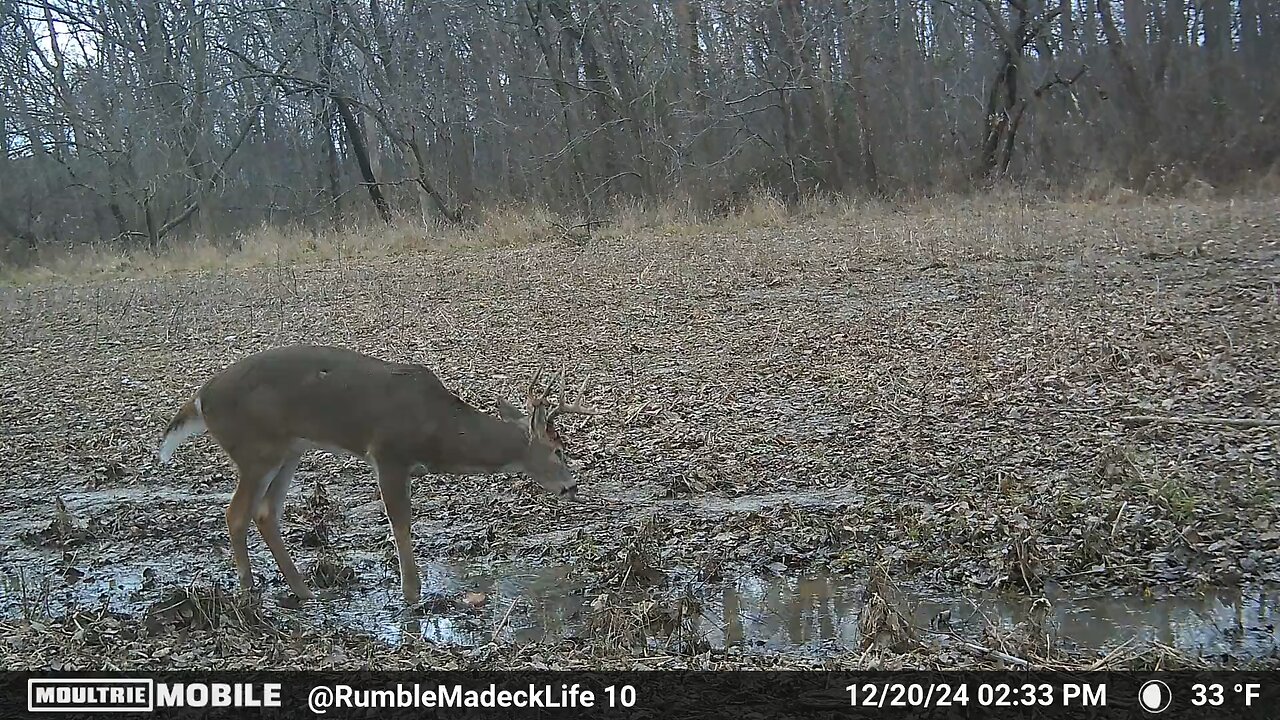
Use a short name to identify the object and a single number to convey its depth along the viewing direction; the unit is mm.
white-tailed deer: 4992
